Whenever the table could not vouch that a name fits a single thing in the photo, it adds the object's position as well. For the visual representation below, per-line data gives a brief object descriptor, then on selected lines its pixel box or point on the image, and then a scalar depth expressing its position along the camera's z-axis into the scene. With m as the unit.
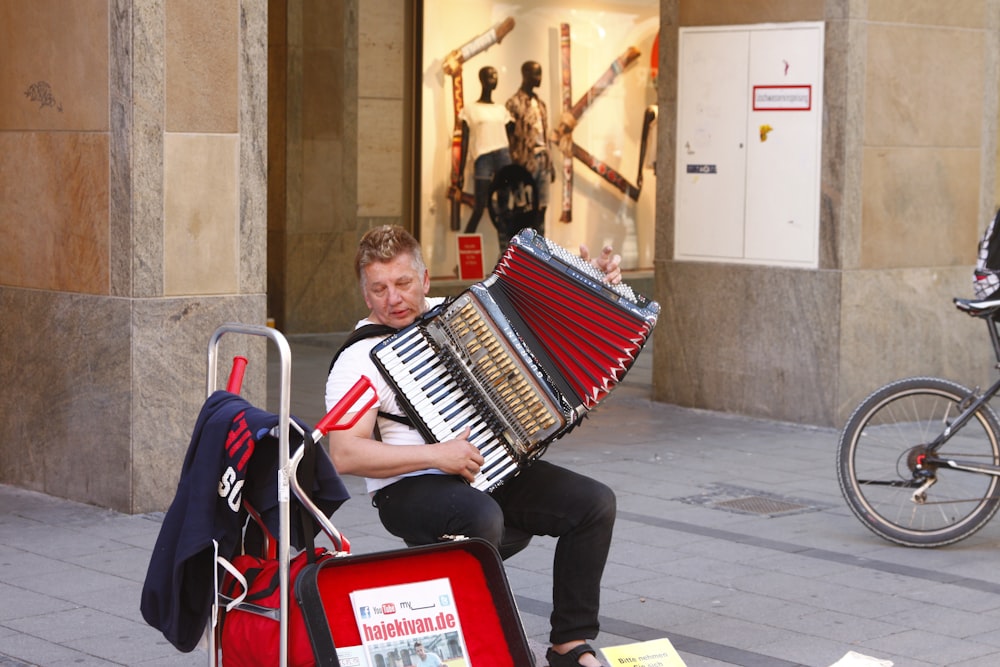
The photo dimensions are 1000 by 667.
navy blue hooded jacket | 3.93
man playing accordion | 4.57
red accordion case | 4.04
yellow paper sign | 4.63
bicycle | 6.83
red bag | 3.90
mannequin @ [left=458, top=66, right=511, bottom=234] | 15.08
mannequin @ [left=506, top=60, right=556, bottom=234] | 15.41
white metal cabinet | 10.06
